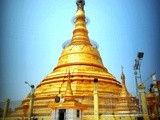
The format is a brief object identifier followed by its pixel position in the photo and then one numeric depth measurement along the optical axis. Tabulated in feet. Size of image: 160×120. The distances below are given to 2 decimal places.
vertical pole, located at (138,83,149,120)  33.34
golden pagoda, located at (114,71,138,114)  38.22
